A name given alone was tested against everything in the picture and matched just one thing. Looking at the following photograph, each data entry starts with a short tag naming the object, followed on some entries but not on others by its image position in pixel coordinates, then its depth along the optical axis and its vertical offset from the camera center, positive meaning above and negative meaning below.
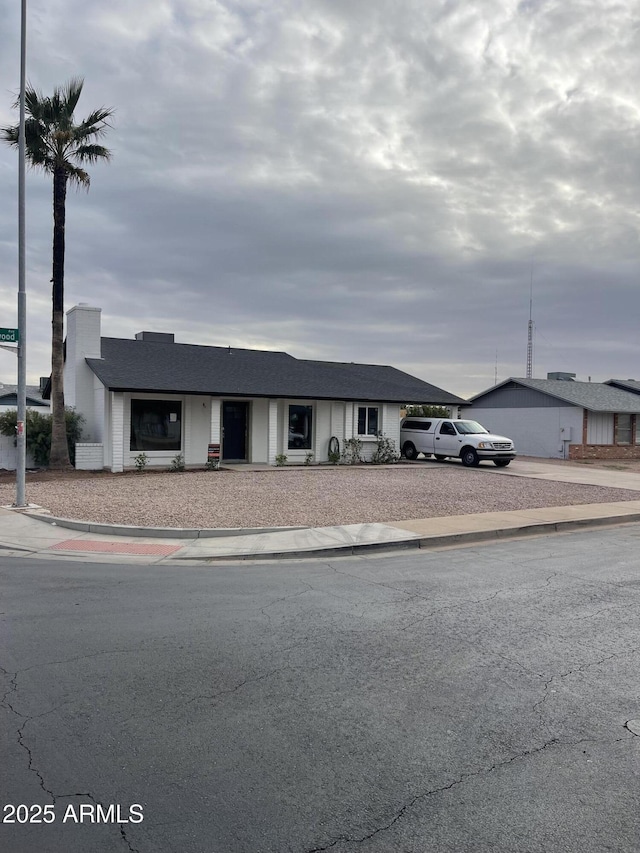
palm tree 20.50 +8.53
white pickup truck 26.61 -0.52
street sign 13.68 +1.81
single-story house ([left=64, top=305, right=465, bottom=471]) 22.42 +0.94
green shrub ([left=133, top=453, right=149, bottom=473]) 21.98 -1.20
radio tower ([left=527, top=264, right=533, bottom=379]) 60.44 +7.28
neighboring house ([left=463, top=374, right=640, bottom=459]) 35.31 +0.65
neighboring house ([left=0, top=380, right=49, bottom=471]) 22.70 -1.00
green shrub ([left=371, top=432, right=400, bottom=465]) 27.36 -1.00
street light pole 13.90 +1.93
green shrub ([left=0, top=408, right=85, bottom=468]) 22.20 -0.23
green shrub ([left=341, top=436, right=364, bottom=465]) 26.70 -0.98
